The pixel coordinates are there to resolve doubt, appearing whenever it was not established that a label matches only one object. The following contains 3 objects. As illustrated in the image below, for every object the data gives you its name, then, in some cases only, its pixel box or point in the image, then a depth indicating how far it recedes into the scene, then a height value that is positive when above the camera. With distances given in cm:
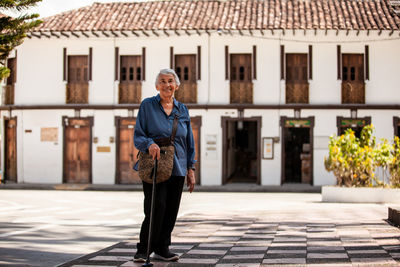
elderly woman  605 -21
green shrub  1661 -69
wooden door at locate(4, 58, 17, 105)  2770 +212
